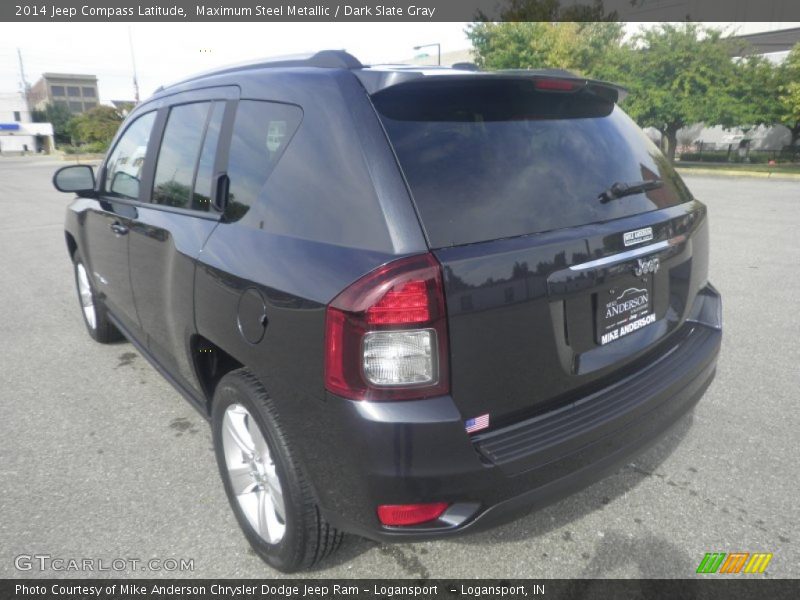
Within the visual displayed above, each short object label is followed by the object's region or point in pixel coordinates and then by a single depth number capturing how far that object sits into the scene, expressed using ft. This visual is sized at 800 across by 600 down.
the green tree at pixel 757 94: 89.92
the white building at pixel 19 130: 273.75
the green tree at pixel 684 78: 91.09
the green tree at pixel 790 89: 86.94
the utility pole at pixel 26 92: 316.85
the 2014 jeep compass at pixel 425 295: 5.66
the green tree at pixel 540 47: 100.63
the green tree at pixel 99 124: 158.61
